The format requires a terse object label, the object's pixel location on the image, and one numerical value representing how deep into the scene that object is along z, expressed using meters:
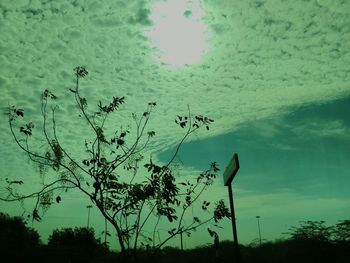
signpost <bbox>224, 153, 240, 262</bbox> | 6.62
